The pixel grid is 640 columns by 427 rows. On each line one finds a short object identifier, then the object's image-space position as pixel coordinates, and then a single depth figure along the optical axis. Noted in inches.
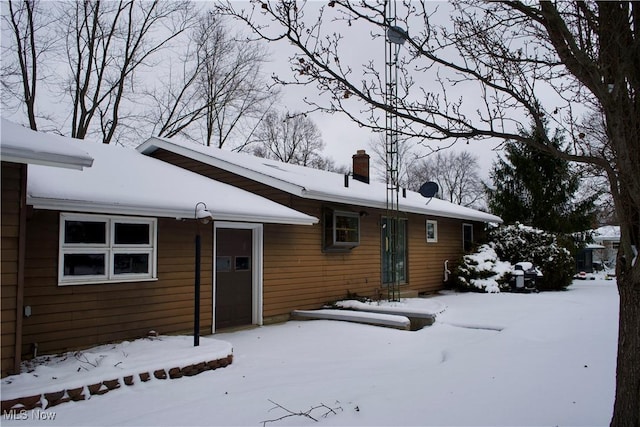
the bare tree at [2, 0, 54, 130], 722.8
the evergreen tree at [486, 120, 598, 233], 831.7
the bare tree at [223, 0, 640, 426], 125.0
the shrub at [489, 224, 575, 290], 621.3
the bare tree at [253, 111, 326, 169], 1270.8
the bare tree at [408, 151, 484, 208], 1847.9
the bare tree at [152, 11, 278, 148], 895.1
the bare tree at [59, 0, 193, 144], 792.3
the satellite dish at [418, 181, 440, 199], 552.1
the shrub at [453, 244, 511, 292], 585.0
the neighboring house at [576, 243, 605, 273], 1111.6
